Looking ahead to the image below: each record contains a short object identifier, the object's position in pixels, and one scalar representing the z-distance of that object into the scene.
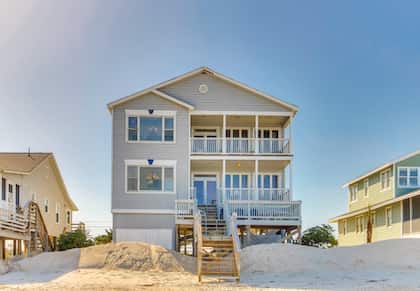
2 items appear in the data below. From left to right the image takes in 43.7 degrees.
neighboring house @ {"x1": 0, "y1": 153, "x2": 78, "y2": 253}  27.75
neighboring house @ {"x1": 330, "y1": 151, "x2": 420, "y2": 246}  33.66
